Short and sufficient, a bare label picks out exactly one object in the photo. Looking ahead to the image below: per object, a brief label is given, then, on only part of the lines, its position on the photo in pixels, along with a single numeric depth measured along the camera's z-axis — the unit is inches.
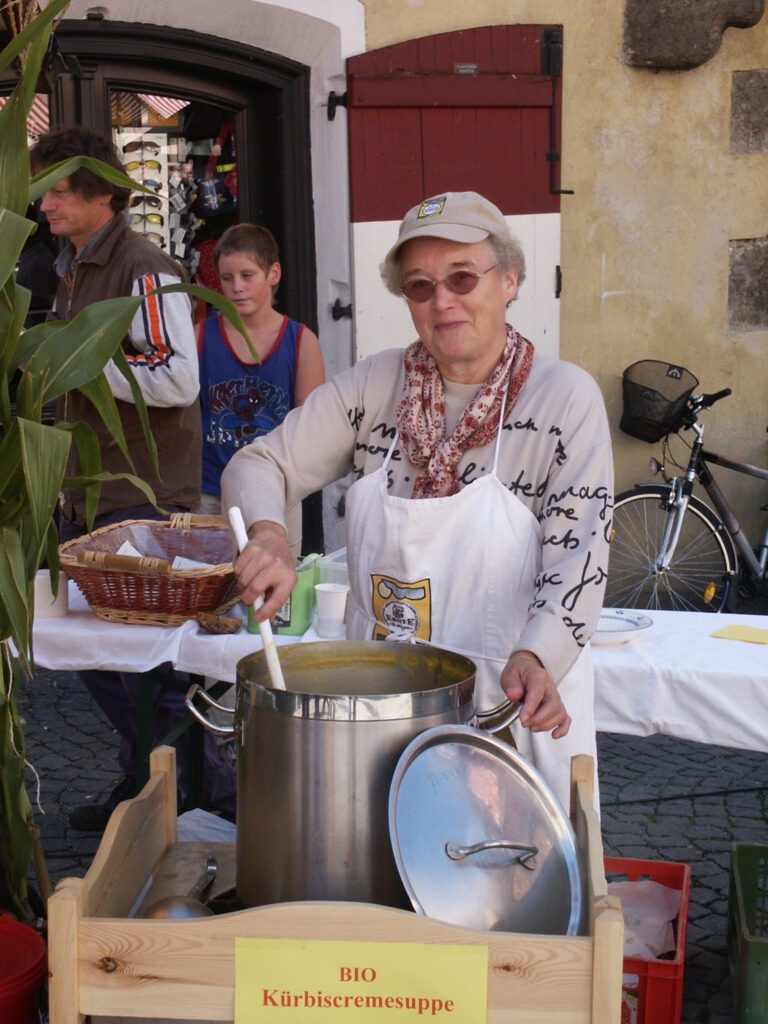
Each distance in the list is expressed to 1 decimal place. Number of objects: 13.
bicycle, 226.8
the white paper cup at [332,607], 111.2
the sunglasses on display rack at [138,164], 232.8
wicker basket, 109.7
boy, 169.6
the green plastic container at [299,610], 113.3
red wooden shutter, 217.5
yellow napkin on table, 110.0
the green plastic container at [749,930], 88.7
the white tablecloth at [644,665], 100.3
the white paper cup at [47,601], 117.0
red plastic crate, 84.0
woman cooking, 72.3
